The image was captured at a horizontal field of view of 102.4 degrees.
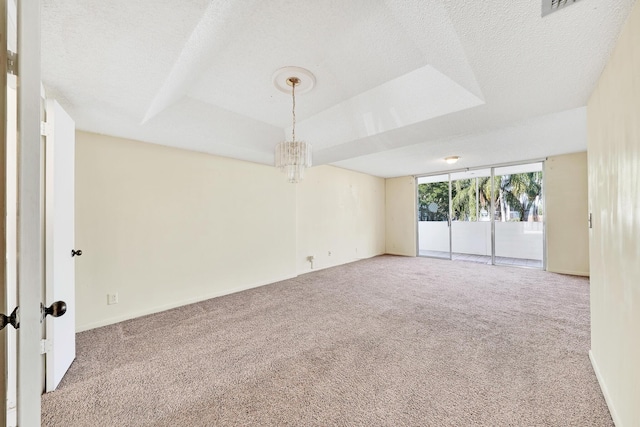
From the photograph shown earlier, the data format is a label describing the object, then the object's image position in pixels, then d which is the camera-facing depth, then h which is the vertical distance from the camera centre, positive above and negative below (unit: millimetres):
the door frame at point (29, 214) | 716 +10
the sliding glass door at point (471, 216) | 6465 -42
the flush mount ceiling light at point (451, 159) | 4976 +1101
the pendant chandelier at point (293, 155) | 2355 +558
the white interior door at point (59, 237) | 1716 -142
